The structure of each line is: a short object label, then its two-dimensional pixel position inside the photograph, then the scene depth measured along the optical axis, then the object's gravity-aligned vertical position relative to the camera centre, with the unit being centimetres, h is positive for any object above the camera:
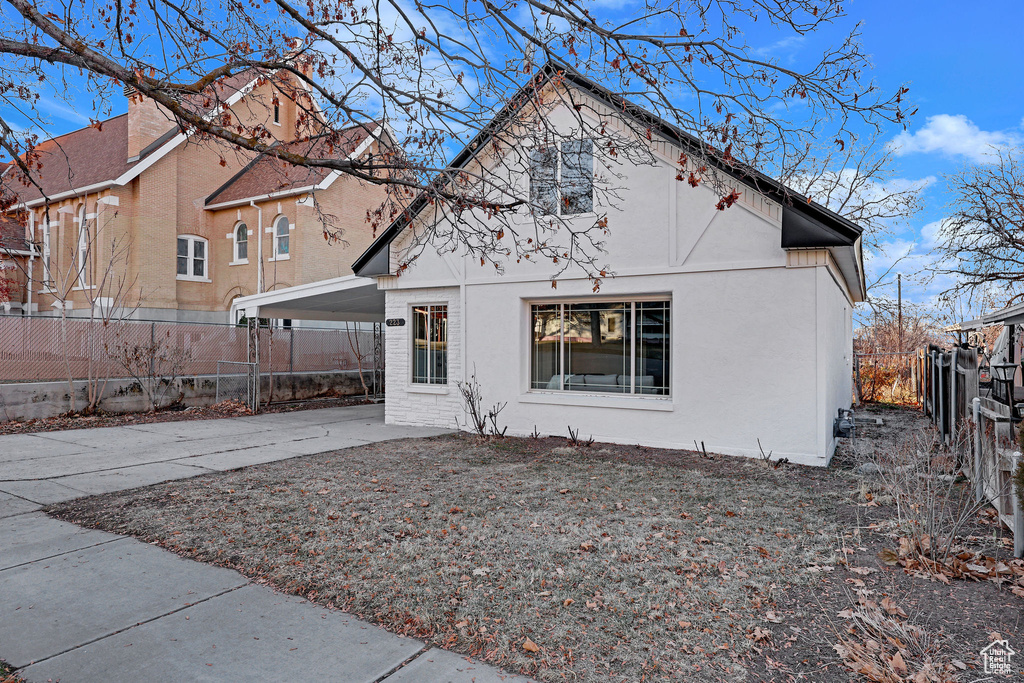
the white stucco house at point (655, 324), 877 +47
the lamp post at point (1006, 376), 890 -43
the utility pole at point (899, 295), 2395 +234
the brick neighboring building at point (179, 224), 2189 +481
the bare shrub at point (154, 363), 1456 -23
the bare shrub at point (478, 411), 1108 -108
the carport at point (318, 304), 1338 +121
